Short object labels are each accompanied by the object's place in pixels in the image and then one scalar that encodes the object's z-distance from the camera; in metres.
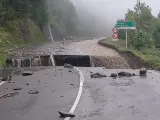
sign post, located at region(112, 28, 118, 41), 34.53
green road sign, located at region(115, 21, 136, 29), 32.67
